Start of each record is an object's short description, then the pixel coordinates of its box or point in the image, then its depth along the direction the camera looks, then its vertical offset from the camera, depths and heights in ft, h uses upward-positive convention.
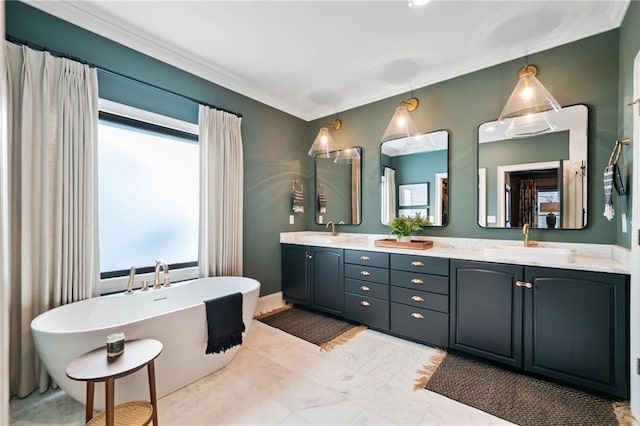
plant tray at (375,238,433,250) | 9.08 -1.10
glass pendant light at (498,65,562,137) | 6.99 +2.78
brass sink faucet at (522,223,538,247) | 7.93 -0.78
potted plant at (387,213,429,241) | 9.68 -0.50
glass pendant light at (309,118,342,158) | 11.16 +2.69
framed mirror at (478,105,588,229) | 7.50 +1.06
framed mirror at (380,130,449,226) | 9.76 +1.28
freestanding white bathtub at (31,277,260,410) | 5.17 -2.66
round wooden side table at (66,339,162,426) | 4.45 -2.64
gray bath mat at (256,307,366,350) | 9.03 -4.14
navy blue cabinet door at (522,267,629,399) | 5.82 -2.61
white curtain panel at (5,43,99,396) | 6.10 +0.48
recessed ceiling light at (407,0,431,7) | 6.00 +4.54
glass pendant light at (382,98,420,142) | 9.11 +2.80
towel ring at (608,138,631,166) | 6.23 +1.42
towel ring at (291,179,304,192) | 12.95 +1.22
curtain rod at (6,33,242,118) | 6.13 +3.79
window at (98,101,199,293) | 7.89 +0.53
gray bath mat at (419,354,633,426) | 5.56 -4.12
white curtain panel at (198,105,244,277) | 9.44 +0.65
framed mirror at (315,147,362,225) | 12.01 +1.09
